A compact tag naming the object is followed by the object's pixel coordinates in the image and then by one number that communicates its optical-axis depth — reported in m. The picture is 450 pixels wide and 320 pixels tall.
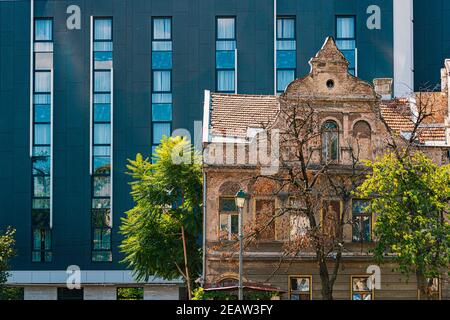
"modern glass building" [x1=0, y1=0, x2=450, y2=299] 71.81
